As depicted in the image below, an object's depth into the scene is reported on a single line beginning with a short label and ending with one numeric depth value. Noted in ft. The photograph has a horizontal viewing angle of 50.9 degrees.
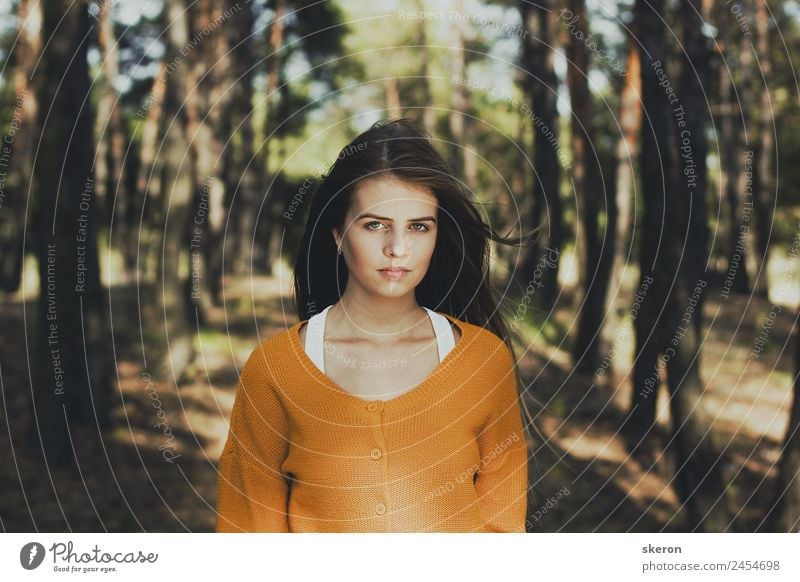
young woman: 9.37
